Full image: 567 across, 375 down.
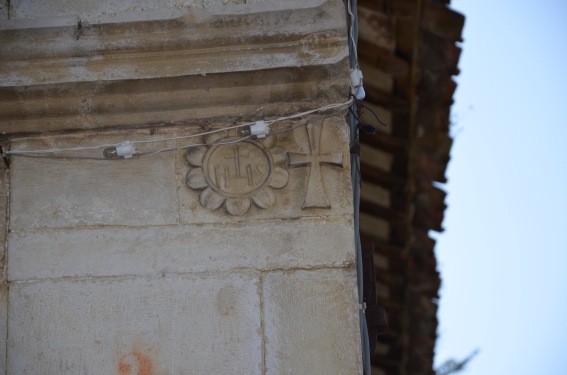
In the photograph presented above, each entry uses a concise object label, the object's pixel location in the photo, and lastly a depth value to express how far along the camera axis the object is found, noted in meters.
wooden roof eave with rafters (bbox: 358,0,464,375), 5.88
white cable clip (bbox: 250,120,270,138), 3.49
